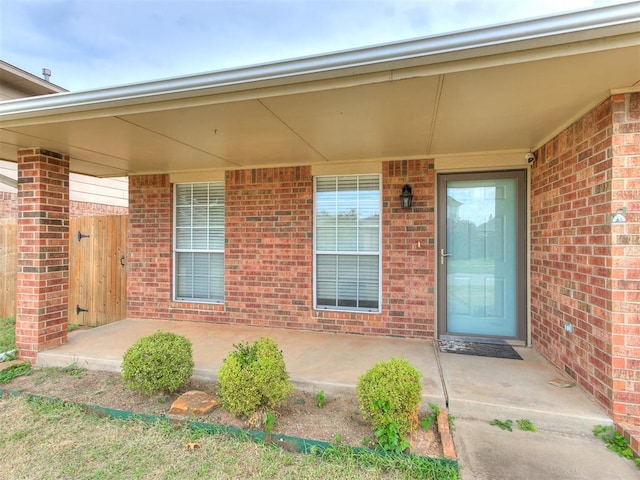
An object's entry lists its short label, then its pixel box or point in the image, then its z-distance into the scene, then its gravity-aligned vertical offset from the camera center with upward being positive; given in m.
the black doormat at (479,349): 3.73 -1.21
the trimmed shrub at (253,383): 2.41 -1.00
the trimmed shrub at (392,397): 2.21 -1.02
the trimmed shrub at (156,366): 2.79 -1.02
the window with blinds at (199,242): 5.20 +0.04
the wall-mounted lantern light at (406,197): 4.23 +0.60
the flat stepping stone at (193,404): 2.66 -1.29
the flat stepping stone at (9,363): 3.70 -1.35
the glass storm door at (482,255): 4.09 -0.13
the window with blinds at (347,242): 4.55 +0.03
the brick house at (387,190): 2.17 +0.66
